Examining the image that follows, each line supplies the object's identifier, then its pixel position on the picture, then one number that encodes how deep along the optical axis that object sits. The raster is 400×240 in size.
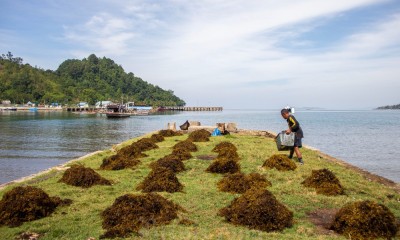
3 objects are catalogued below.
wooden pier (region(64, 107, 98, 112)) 156.30
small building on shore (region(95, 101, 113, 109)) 164.12
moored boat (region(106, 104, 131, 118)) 100.81
